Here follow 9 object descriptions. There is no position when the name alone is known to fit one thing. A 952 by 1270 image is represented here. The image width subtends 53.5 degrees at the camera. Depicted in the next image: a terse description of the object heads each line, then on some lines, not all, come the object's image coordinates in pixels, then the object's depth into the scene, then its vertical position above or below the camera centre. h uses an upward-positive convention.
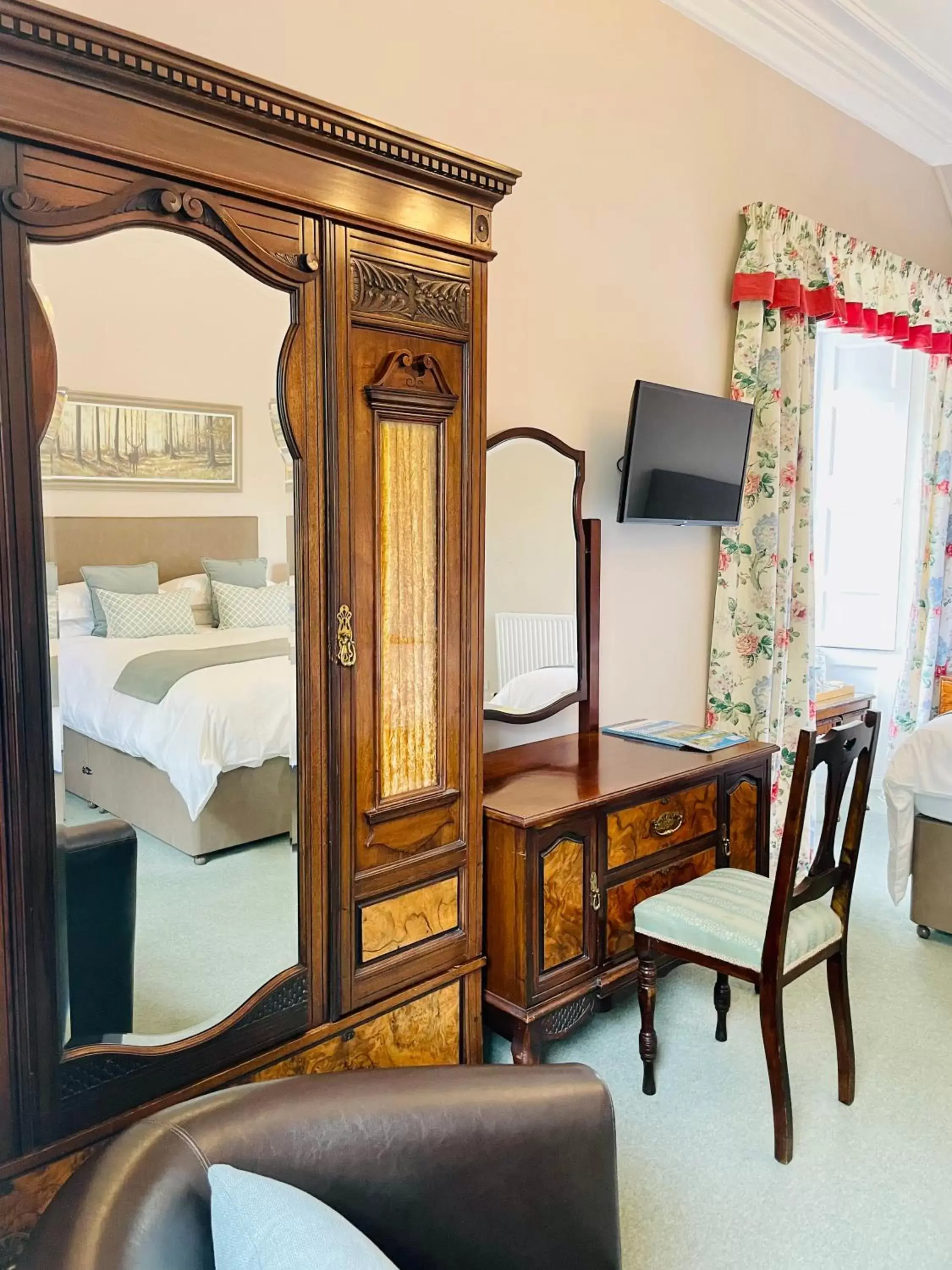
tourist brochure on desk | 2.74 -0.61
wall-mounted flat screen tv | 2.93 +0.25
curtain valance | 3.34 +1.00
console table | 2.14 -0.79
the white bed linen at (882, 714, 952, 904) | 3.13 -0.82
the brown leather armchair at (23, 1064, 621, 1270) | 1.03 -0.75
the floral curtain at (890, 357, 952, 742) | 4.57 -0.17
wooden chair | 2.03 -0.90
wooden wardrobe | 1.33 +0.01
